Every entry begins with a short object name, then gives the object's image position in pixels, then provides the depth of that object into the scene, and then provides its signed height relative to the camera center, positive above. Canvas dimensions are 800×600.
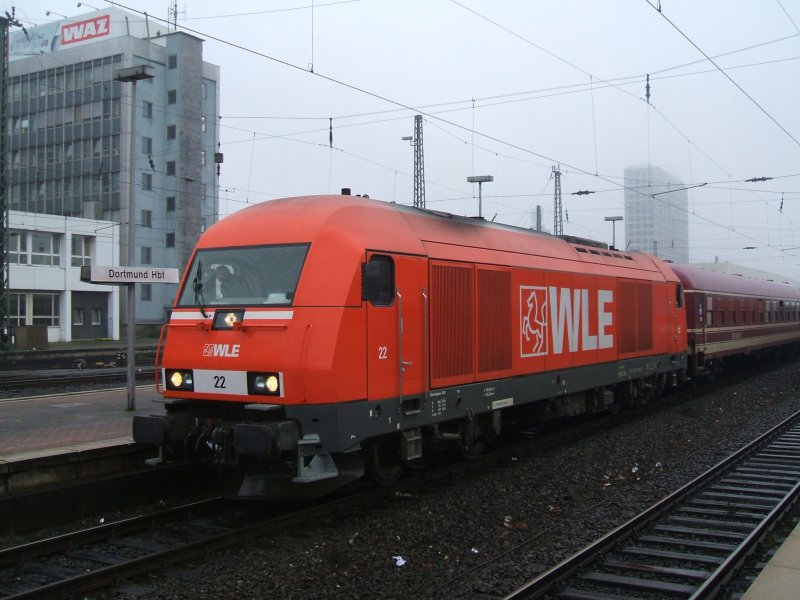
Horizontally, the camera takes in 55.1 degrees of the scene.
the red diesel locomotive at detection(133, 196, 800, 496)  7.71 -0.23
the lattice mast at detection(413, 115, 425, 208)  28.83 +5.99
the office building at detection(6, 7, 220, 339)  54.38 +13.99
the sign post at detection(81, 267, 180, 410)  12.43 +0.76
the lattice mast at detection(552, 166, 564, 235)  41.12 +6.46
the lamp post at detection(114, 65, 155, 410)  12.77 +1.80
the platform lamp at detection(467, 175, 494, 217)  30.11 +5.63
